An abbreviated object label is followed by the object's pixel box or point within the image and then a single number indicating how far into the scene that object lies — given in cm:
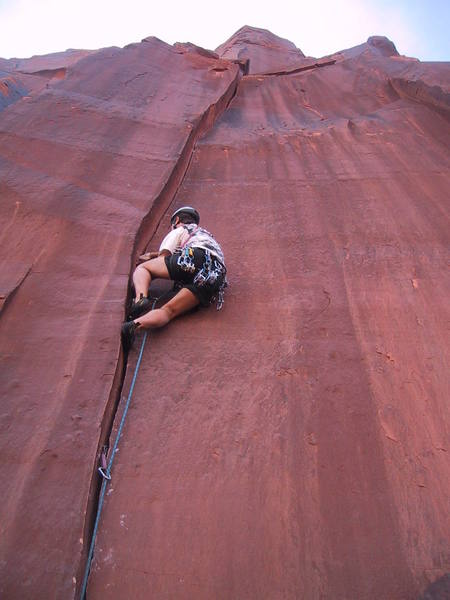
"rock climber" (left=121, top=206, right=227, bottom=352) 341
